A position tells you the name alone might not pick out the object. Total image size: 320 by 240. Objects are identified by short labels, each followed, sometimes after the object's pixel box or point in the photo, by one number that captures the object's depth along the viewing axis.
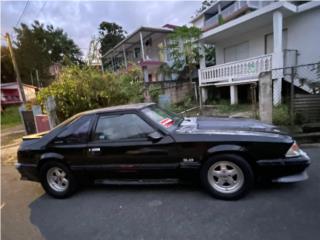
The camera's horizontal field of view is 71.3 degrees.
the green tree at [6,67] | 33.31
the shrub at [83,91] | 7.48
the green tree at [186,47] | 12.34
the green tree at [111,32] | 39.34
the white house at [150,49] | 16.72
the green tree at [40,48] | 32.06
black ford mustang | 2.94
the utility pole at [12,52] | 13.08
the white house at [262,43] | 8.79
